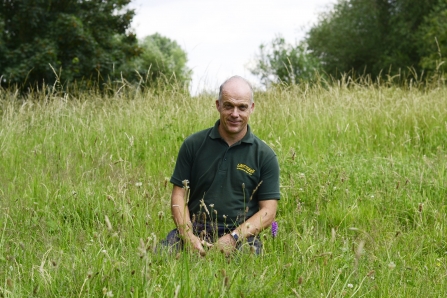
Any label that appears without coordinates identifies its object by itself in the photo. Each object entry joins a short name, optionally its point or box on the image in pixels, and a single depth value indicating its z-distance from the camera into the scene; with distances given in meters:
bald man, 3.65
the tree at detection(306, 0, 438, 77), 32.81
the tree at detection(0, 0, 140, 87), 17.45
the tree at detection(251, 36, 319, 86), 26.59
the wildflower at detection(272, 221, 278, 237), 3.73
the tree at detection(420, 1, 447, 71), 25.34
